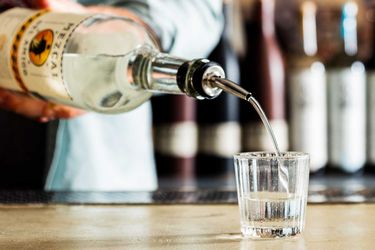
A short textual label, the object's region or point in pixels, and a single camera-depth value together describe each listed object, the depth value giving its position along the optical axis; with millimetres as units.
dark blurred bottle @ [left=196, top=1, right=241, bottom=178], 1509
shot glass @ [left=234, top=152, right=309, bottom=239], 716
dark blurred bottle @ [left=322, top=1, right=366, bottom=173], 1526
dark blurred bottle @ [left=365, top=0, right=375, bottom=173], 1534
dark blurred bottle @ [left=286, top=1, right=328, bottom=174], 1528
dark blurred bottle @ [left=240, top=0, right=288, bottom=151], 1533
